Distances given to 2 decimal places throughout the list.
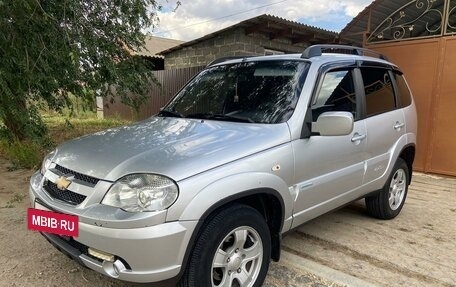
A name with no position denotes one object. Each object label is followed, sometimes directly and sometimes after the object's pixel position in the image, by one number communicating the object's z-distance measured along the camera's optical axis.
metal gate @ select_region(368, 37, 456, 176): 6.69
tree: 4.78
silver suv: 2.22
